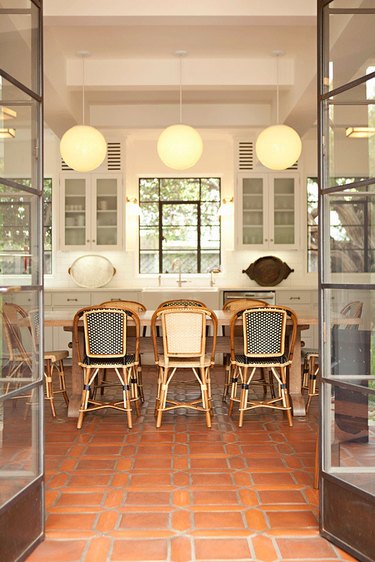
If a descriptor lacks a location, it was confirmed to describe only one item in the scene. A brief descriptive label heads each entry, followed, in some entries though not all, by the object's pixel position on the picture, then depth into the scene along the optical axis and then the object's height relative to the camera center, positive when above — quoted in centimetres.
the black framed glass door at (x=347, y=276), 250 +3
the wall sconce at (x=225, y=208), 860 +103
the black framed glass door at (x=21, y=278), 239 +2
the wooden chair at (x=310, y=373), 529 -80
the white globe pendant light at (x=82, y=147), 504 +110
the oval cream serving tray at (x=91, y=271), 838 +16
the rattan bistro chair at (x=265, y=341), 468 -44
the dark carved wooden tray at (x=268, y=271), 837 +16
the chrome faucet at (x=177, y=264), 876 +26
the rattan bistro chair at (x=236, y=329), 560 -43
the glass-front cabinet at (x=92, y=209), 818 +96
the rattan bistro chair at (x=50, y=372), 505 -75
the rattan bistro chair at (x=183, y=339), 462 -42
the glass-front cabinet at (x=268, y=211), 824 +94
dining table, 491 -69
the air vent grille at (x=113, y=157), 816 +164
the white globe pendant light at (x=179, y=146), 504 +111
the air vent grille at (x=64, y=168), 820 +150
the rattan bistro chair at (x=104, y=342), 463 -44
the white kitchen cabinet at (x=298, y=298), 802 -20
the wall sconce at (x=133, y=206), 859 +105
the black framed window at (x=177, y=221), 879 +87
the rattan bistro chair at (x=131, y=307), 550 -24
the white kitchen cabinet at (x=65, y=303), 797 -26
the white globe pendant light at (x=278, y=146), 505 +111
